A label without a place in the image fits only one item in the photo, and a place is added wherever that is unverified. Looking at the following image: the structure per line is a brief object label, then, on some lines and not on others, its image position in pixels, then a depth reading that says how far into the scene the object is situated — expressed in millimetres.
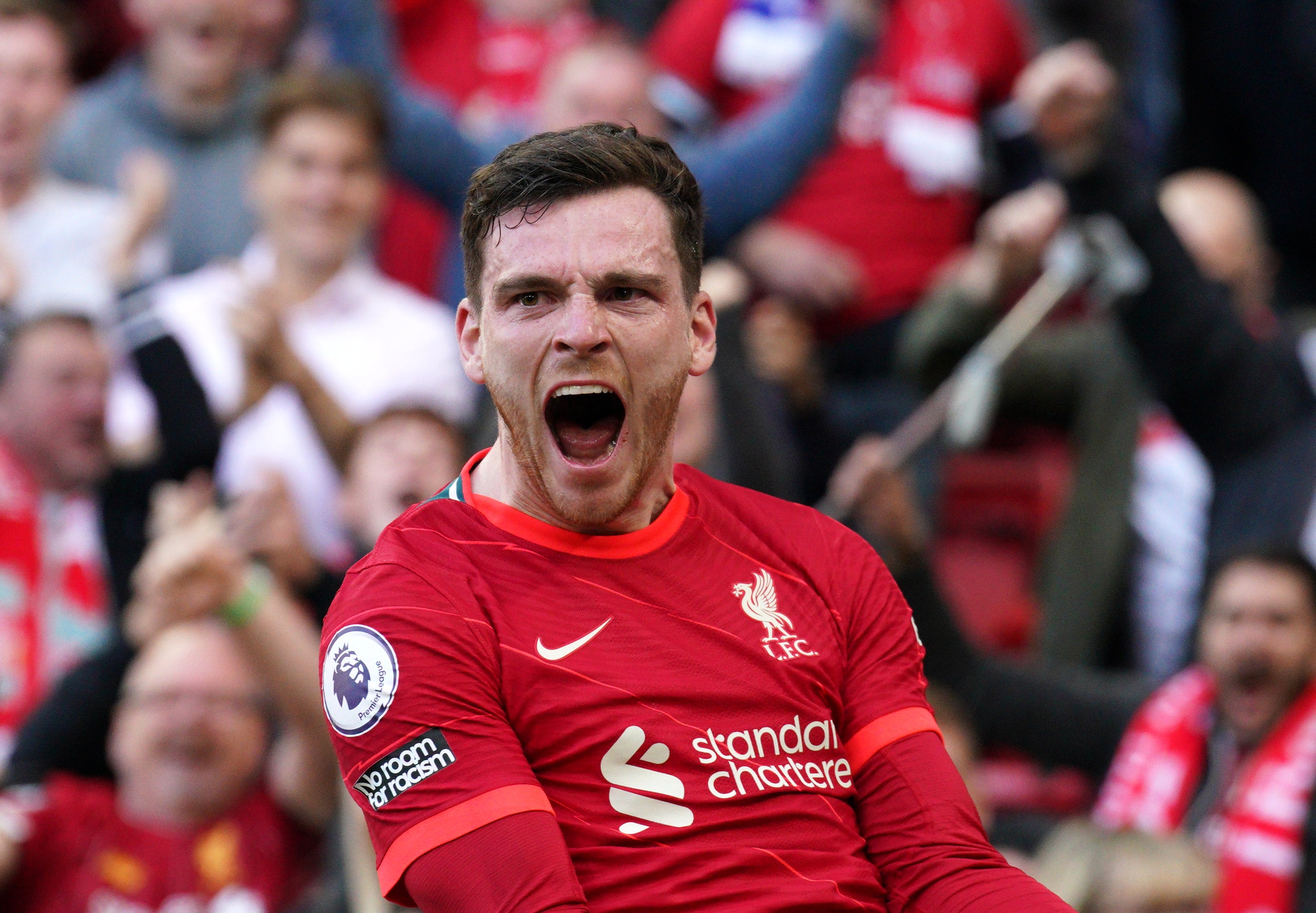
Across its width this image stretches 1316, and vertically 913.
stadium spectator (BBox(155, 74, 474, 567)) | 10203
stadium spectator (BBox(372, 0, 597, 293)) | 12711
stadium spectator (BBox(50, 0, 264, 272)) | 11742
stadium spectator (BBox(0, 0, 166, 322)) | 11406
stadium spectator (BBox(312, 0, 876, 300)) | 11414
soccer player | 3936
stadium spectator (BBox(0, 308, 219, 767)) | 10031
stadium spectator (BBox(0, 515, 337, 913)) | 8898
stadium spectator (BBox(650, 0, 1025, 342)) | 12687
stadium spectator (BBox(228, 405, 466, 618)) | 9227
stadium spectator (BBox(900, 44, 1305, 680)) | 11570
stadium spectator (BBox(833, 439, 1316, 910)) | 9523
